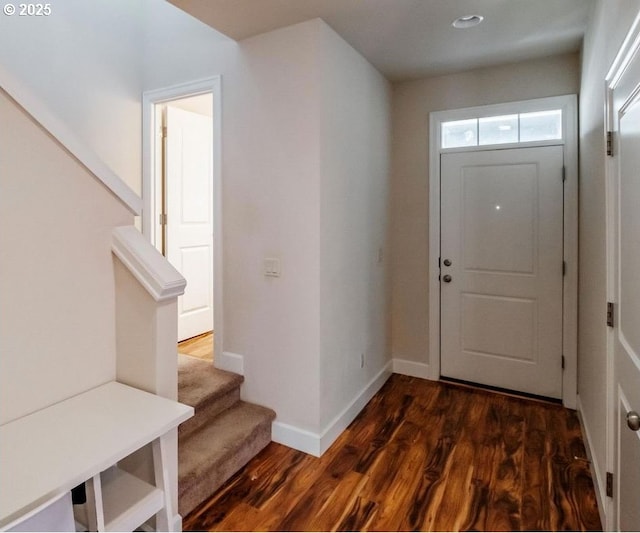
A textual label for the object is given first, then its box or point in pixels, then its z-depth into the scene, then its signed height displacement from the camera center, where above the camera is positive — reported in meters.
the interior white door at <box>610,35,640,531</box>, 1.23 -0.16
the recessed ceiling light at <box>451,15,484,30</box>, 2.23 +1.39
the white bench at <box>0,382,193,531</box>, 1.01 -0.58
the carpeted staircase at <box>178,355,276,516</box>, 1.86 -1.00
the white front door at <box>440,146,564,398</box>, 2.87 -0.11
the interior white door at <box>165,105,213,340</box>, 3.41 +0.42
